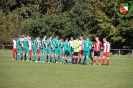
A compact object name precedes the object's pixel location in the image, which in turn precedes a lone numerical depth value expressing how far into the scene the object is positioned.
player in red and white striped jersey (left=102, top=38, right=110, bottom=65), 34.59
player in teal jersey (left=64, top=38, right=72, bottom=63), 36.72
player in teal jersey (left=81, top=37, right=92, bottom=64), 34.38
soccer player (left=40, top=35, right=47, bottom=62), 37.43
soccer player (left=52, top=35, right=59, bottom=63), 37.03
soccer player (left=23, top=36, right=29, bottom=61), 37.44
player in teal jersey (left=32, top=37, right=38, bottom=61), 37.81
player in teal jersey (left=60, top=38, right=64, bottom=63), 37.28
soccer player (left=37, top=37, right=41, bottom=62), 37.56
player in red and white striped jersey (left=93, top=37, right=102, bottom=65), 33.59
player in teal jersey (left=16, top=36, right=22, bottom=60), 37.88
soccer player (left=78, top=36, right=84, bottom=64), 35.67
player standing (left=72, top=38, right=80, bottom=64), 35.44
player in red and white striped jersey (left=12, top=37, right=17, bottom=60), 39.44
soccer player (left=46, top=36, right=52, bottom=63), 37.25
